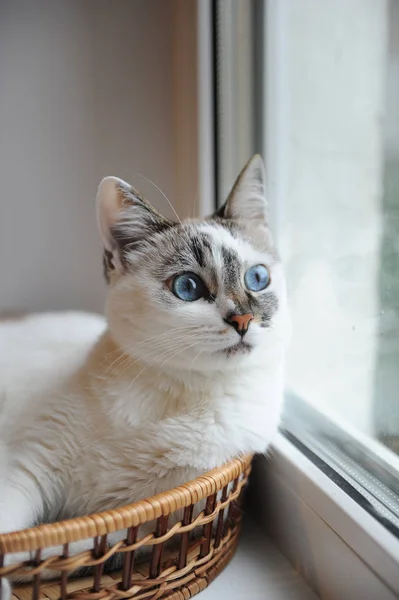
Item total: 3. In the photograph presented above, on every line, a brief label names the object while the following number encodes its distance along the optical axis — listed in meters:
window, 0.40
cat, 0.37
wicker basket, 0.32
